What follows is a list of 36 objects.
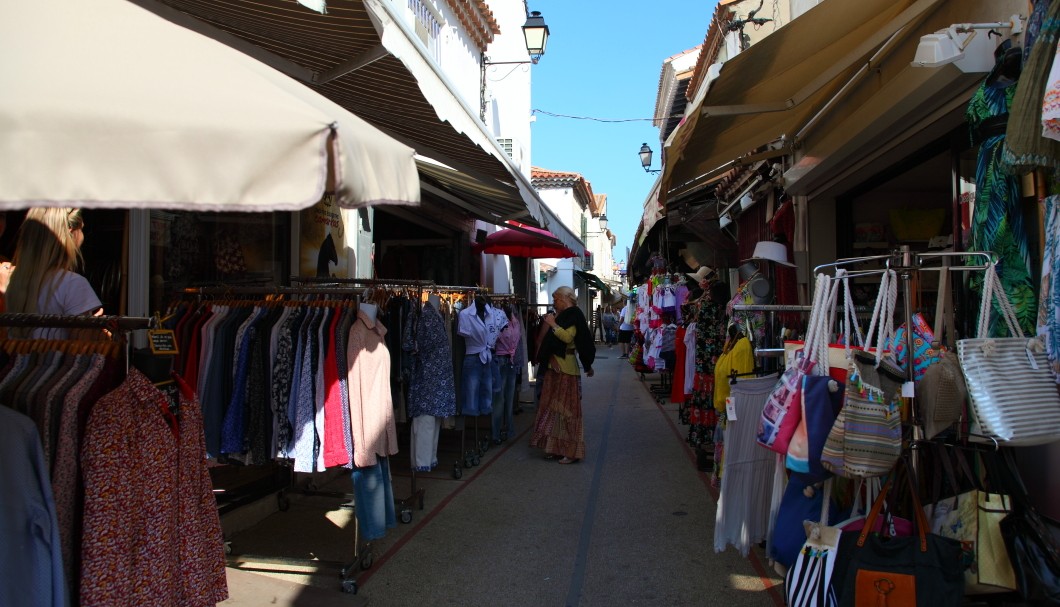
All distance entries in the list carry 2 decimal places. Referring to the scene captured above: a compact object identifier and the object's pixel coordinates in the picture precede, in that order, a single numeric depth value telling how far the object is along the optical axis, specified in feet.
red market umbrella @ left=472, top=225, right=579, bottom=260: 35.24
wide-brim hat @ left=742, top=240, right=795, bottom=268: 20.65
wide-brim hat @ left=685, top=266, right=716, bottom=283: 26.61
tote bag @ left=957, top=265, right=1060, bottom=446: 7.13
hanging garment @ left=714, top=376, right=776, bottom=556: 11.98
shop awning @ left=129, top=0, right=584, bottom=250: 10.27
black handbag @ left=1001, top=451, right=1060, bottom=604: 6.91
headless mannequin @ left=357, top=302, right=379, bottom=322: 13.17
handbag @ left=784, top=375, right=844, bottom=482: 8.48
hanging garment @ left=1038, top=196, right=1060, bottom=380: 7.54
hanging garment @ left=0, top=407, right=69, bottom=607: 5.94
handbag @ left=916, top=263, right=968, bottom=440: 7.61
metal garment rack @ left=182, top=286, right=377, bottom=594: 12.71
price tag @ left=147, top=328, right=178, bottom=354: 7.40
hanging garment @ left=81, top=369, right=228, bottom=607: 6.58
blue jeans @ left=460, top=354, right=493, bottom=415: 21.17
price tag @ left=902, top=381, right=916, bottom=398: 7.99
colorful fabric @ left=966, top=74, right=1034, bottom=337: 8.55
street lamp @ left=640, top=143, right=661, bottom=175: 55.83
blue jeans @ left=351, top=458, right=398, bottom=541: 12.72
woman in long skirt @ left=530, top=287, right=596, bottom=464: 23.12
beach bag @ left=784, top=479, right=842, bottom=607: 7.93
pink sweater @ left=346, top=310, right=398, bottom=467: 12.41
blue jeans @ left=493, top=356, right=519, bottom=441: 24.63
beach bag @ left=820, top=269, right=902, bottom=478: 7.69
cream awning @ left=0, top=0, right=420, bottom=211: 4.49
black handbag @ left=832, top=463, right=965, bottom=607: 7.06
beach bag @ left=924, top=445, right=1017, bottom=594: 7.20
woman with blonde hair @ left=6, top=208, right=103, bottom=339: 9.76
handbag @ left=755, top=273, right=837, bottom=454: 8.85
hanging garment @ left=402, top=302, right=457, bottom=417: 16.98
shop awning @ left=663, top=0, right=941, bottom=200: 12.52
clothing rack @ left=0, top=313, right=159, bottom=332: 7.43
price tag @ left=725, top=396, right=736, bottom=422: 11.90
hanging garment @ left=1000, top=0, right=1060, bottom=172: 7.62
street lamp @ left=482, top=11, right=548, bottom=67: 38.60
